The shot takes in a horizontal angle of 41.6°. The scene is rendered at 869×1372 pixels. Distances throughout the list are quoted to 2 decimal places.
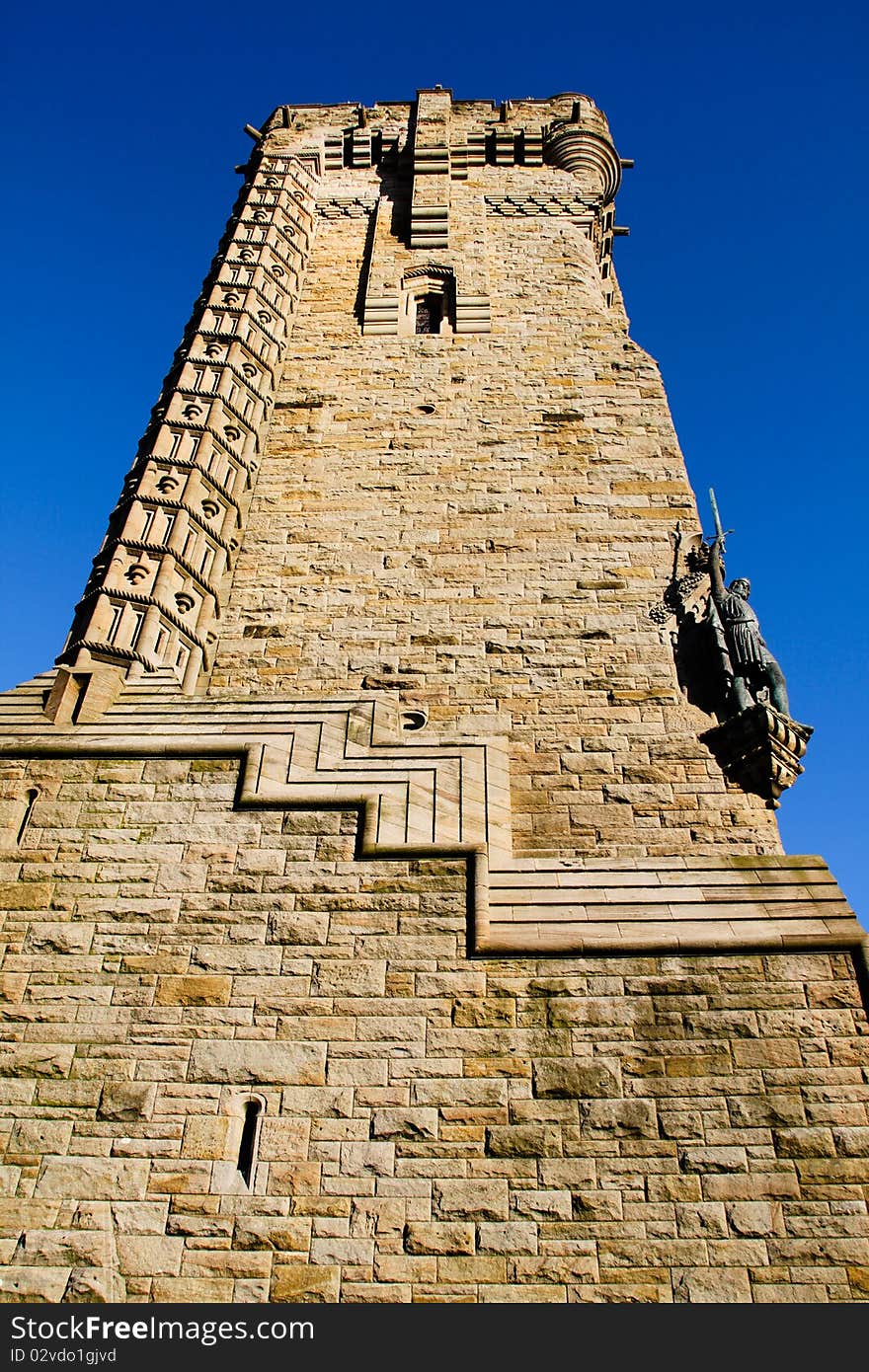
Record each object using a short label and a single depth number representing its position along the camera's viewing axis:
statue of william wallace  9.21
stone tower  5.77
